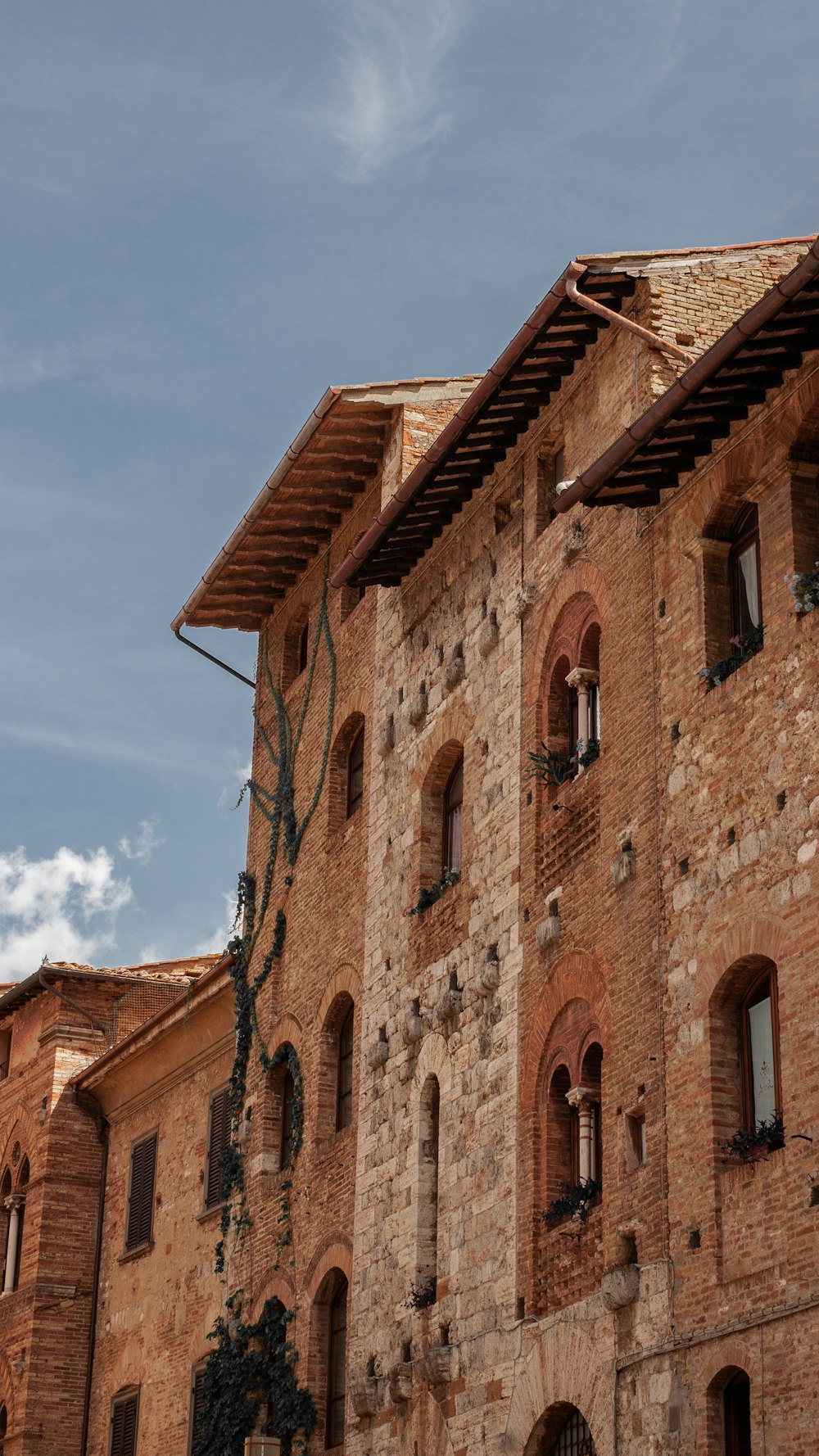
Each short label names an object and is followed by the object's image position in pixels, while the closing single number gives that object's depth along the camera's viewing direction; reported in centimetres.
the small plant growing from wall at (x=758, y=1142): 1217
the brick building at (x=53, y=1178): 2516
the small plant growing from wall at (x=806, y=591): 1287
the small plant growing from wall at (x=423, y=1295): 1628
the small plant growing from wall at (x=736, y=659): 1348
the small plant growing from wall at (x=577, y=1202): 1431
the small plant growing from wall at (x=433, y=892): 1761
